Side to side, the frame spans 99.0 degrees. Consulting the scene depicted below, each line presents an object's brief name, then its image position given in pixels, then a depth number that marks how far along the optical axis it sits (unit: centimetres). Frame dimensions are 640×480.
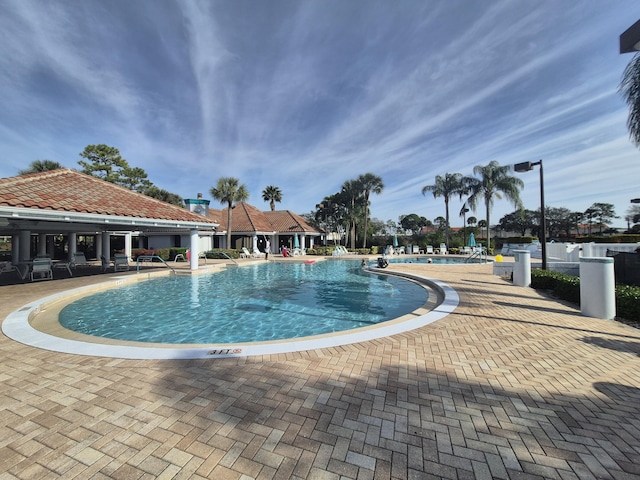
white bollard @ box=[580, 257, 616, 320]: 629
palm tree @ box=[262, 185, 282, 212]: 4525
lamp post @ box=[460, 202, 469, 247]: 3141
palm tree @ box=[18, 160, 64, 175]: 2925
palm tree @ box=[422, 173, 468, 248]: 3353
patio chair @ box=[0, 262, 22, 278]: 1334
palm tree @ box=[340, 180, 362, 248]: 3800
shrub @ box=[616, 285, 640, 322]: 612
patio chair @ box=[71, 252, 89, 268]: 1852
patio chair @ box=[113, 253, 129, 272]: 1557
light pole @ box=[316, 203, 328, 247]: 4430
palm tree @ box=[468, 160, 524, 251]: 2997
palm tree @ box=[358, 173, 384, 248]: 3716
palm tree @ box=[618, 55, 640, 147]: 955
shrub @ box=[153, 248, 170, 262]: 2325
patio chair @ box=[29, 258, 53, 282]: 1217
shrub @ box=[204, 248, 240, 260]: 2525
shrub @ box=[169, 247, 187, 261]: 2380
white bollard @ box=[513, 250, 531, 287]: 1088
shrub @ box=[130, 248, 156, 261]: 2354
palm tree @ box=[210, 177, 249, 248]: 2836
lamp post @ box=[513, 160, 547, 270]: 1021
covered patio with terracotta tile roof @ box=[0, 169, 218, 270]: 850
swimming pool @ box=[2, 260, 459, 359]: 434
